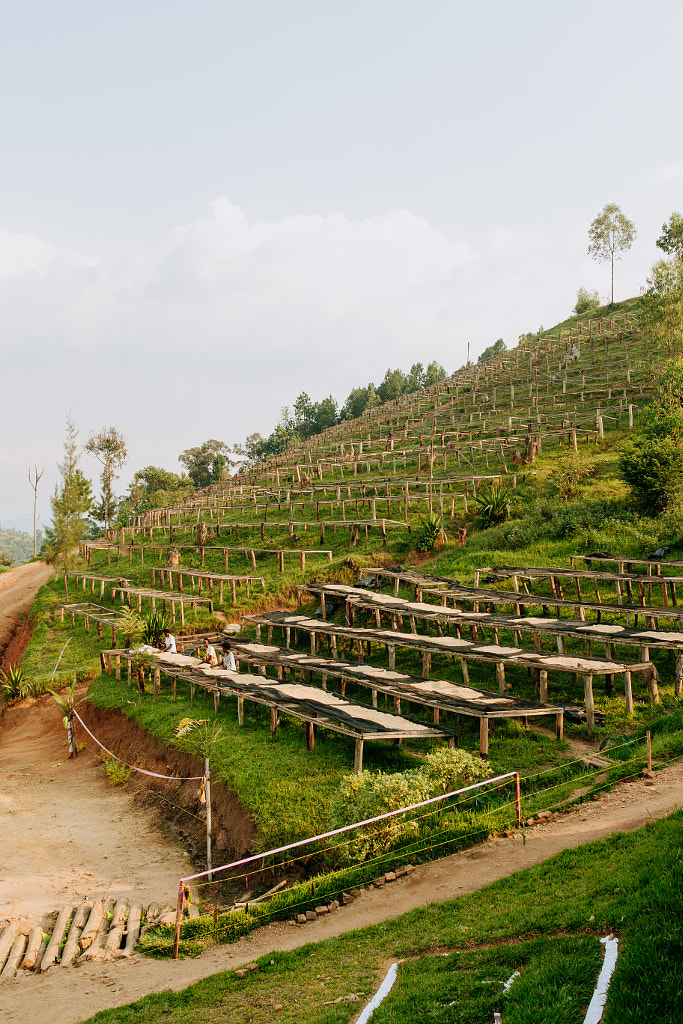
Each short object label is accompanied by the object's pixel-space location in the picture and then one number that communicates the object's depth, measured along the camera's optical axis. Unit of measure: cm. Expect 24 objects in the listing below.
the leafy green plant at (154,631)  2152
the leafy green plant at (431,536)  2628
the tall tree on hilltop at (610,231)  7381
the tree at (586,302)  8862
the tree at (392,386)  10356
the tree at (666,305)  3694
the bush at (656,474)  2309
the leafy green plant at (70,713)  1811
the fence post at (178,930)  857
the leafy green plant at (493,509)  2683
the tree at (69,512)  3038
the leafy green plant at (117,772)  1580
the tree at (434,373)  10794
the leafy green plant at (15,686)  2177
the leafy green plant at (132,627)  2173
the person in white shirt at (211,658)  1850
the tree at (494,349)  11785
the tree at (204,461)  8238
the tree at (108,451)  5828
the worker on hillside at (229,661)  1819
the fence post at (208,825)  1023
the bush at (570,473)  2805
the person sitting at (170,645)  2031
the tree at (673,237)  3828
